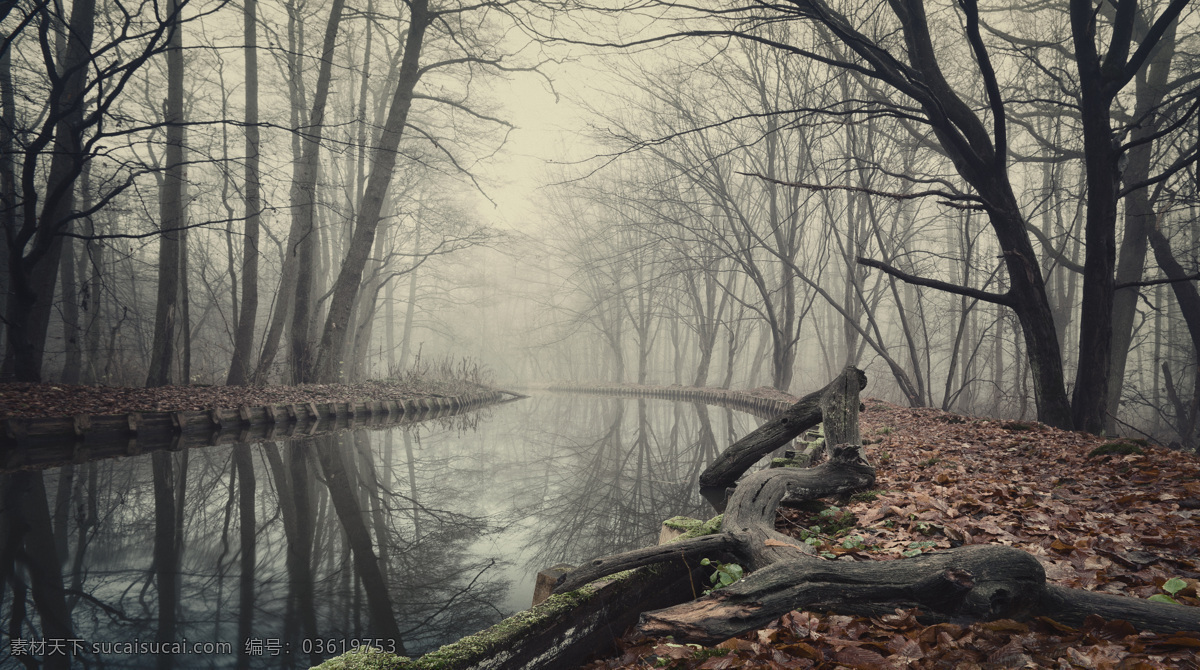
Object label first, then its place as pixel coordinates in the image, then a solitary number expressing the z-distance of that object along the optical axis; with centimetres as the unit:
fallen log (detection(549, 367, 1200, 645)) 177
